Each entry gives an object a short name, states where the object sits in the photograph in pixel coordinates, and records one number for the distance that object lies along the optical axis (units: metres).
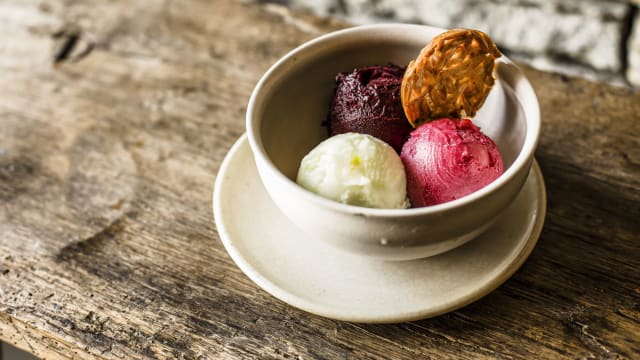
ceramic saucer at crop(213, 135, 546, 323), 0.77
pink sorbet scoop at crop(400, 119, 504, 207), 0.80
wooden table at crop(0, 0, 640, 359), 0.80
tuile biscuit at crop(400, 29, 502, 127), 0.84
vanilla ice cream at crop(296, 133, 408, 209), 0.78
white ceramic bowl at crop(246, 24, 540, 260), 0.72
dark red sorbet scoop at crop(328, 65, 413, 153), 0.89
